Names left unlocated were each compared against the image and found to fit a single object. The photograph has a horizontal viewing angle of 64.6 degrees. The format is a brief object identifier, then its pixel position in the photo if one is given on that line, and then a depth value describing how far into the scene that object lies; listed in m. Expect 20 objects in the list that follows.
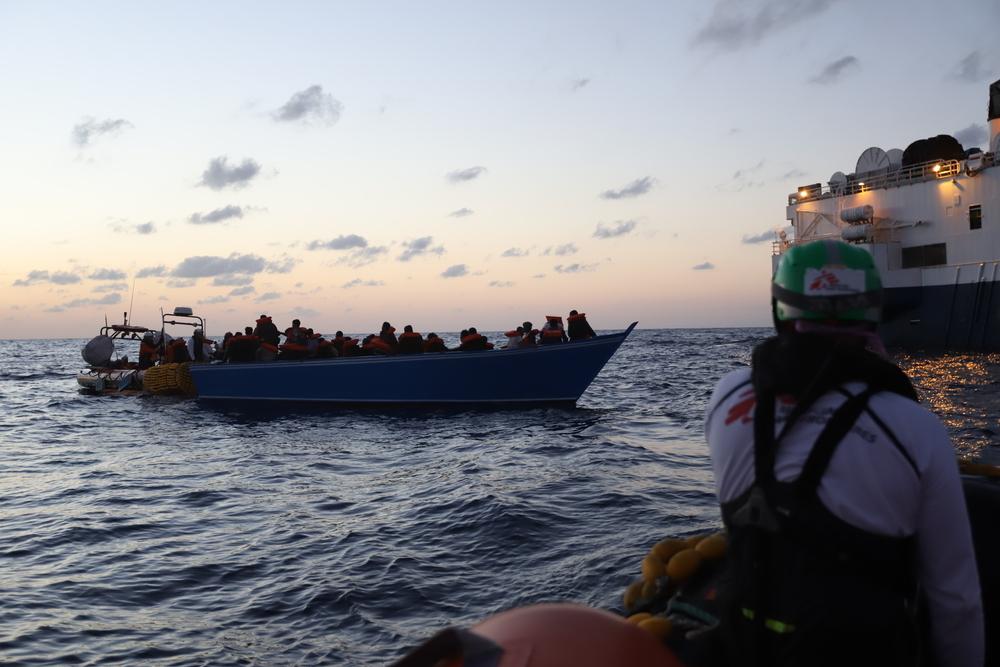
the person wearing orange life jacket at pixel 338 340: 22.77
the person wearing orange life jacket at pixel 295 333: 21.81
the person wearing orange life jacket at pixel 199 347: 25.11
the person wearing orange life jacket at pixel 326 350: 21.25
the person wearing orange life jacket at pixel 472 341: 19.33
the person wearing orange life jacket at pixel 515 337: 20.05
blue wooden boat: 19.16
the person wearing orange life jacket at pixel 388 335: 20.25
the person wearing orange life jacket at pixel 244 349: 22.41
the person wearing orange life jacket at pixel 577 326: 19.45
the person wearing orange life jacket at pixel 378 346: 20.06
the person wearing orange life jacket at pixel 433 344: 19.61
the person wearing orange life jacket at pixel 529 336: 19.39
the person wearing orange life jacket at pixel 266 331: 22.94
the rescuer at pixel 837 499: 1.73
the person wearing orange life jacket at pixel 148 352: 27.17
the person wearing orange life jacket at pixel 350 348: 20.62
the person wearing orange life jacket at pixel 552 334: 19.27
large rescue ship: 31.47
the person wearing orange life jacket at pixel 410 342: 19.78
